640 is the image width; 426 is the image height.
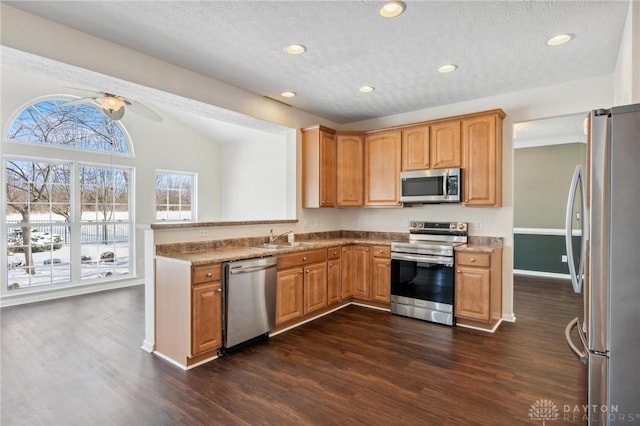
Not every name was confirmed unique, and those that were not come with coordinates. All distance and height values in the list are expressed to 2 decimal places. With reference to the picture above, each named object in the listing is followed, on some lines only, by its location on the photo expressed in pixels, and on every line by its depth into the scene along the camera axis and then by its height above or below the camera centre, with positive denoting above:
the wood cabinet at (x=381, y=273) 4.36 -0.84
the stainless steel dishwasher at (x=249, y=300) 3.04 -0.87
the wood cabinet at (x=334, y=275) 4.30 -0.85
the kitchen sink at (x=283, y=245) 3.99 -0.43
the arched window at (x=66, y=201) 4.95 +0.16
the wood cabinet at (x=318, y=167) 4.58 +0.62
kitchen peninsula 2.84 -0.76
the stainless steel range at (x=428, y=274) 3.85 -0.77
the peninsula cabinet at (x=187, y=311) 2.80 -0.88
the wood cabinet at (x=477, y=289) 3.64 -0.88
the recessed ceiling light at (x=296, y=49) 2.78 +1.39
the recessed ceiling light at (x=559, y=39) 2.62 +1.39
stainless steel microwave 4.01 +0.32
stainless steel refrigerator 1.45 -0.25
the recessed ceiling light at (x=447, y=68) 3.20 +1.41
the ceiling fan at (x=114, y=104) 3.88 +1.32
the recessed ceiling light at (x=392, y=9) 2.18 +1.37
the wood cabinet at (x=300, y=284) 3.61 -0.86
